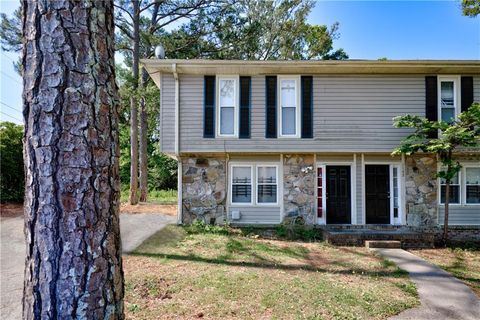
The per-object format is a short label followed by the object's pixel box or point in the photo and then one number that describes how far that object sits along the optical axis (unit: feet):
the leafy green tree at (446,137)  22.98
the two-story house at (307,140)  27.91
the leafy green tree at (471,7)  27.23
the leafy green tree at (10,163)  31.31
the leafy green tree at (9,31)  38.40
